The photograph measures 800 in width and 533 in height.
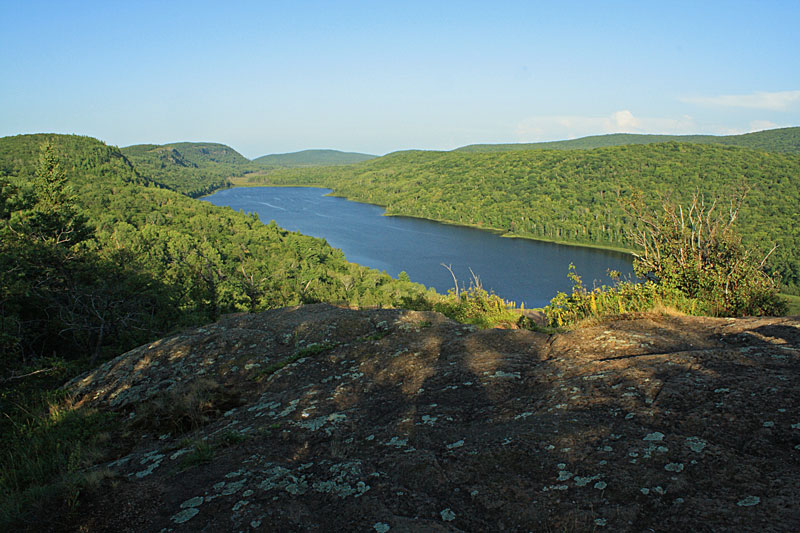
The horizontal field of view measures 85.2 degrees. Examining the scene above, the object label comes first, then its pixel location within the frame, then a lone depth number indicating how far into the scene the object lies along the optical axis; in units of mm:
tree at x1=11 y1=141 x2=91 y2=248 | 19047
